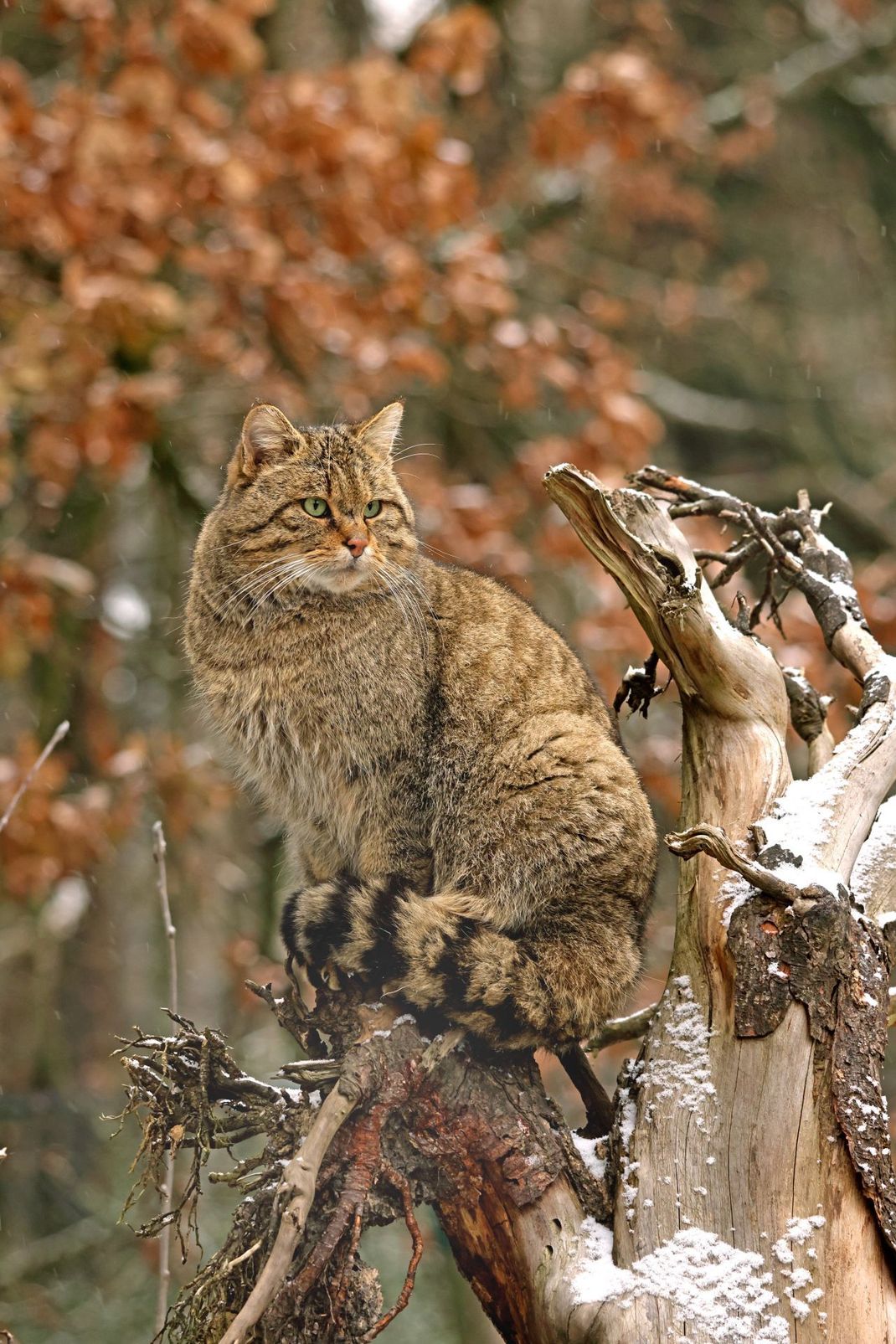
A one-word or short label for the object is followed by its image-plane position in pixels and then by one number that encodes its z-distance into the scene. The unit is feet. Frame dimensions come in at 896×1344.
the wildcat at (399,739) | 19.38
